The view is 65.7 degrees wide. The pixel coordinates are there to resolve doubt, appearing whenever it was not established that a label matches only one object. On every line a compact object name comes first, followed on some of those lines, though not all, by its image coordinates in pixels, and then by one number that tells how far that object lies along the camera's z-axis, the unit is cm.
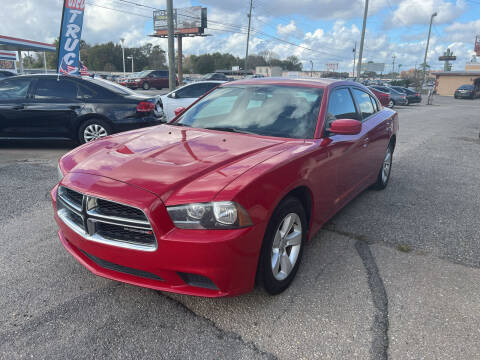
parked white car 1058
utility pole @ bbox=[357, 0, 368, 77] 2644
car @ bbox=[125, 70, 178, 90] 3416
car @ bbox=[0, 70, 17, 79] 1571
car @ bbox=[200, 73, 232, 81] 3045
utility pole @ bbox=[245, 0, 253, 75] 3989
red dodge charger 222
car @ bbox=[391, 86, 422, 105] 2991
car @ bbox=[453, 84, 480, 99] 4356
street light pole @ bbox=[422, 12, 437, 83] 4388
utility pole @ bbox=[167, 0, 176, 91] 1490
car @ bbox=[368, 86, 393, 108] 2119
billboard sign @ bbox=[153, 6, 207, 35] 5740
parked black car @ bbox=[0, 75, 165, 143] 709
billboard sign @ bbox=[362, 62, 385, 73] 9019
